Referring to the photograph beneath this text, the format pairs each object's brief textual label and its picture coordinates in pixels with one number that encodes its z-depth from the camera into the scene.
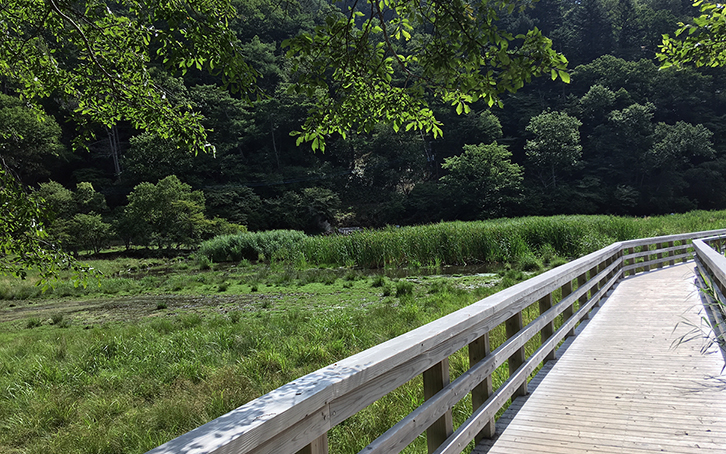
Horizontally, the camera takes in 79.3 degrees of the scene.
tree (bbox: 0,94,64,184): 37.25
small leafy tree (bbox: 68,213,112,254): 30.89
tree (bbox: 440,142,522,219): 47.34
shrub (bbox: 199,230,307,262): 24.75
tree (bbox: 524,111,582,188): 50.78
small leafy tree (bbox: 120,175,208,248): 31.38
